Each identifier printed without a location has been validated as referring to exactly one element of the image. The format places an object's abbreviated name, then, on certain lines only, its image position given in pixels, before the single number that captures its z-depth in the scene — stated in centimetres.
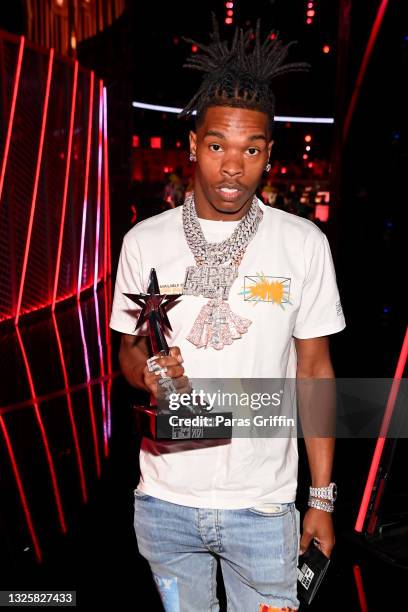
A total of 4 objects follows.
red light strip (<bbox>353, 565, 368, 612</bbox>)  291
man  175
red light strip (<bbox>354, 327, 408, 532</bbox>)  334
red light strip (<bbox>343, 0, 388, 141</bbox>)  438
